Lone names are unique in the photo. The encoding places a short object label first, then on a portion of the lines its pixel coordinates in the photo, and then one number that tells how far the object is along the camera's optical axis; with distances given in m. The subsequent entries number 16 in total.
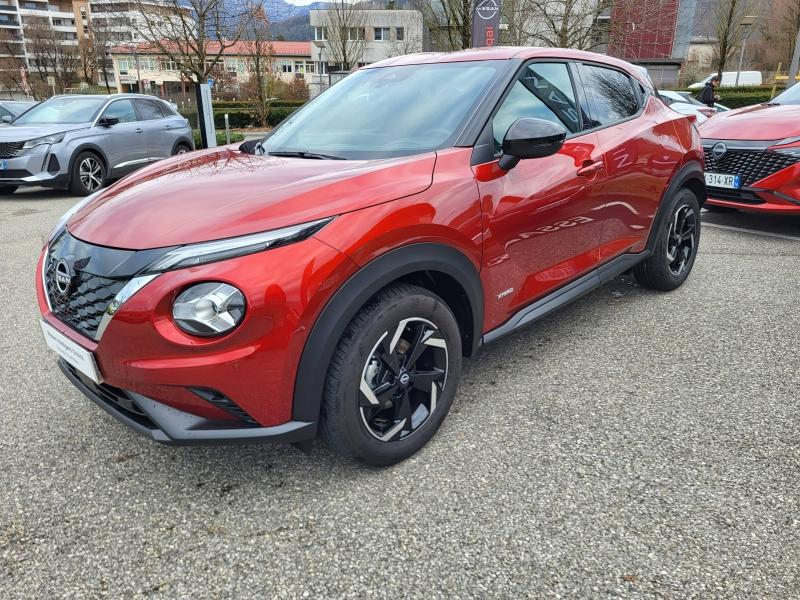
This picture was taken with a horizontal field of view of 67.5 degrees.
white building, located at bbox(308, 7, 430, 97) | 42.22
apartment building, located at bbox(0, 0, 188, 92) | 68.59
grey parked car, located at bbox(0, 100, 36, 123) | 13.35
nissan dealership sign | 9.91
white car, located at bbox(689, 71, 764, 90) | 37.43
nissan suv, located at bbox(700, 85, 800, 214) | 5.45
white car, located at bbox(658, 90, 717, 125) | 12.98
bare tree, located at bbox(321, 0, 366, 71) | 41.24
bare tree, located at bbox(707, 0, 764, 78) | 27.58
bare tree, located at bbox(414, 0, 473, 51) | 15.69
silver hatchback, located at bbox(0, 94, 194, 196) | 8.32
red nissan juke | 1.83
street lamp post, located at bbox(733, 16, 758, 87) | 23.34
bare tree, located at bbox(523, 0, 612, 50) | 16.50
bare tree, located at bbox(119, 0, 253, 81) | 16.30
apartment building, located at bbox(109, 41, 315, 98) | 73.93
